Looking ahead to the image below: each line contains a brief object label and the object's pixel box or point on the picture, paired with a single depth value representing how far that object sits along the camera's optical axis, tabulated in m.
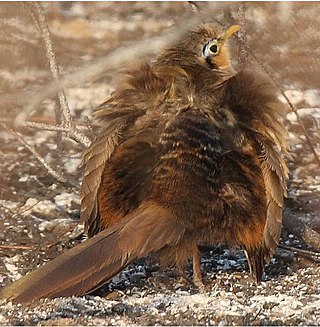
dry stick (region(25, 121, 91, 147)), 9.39
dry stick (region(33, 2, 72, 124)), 9.46
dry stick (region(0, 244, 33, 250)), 8.81
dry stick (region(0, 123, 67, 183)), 9.70
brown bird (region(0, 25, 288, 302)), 7.36
